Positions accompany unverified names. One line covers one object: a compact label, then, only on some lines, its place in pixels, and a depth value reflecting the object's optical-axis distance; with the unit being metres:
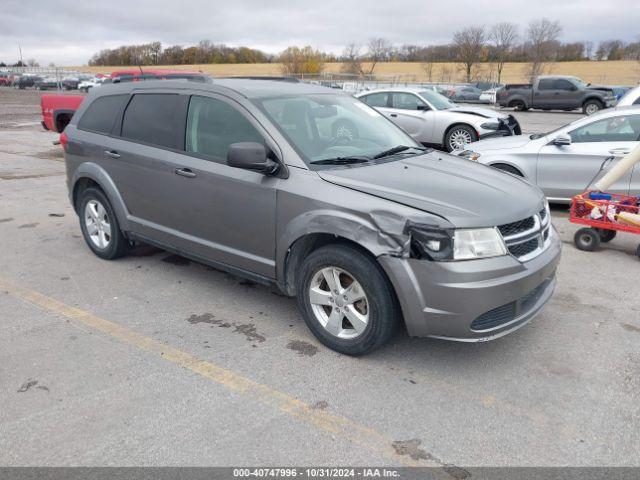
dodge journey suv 3.32
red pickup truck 12.55
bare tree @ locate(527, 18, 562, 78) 69.19
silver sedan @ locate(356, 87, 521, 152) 12.84
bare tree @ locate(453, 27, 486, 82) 72.25
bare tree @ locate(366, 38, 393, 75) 91.31
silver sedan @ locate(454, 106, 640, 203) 7.27
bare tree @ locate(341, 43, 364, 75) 66.72
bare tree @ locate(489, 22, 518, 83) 73.94
